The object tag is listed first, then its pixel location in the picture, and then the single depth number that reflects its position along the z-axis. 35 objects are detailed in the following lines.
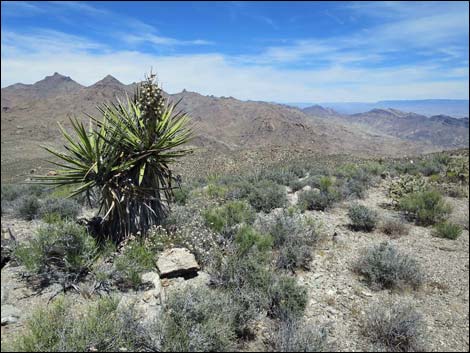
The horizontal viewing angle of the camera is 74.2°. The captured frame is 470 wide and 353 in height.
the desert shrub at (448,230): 7.24
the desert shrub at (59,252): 4.63
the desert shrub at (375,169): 14.51
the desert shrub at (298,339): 3.46
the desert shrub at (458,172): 12.21
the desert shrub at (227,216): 6.82
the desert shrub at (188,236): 5.75
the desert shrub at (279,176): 13.08
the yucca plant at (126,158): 5.69
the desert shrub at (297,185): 12.19
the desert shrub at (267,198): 9.41
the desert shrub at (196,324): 3.38
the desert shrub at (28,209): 8.24
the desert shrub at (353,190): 10.64
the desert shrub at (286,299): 4.19
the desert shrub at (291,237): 5.79
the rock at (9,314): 3.54
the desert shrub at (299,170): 15.15
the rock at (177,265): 5.16
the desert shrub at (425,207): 8.20
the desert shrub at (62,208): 7.87
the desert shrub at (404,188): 9.98
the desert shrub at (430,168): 14.61
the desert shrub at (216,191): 10.31
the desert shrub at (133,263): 4.77
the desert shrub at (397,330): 3.83
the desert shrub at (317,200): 9.52
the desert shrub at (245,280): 4.00
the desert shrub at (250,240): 5.77
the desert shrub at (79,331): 3.08
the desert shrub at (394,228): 7.56
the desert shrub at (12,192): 10.39
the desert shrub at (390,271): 5.24
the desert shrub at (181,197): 9.10
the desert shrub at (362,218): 7.84
